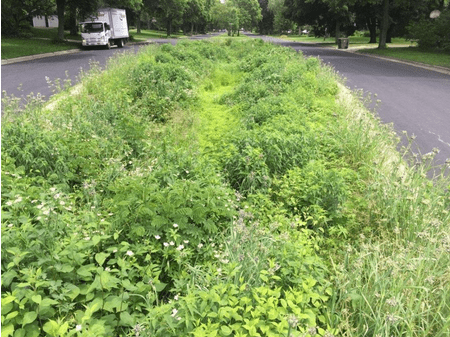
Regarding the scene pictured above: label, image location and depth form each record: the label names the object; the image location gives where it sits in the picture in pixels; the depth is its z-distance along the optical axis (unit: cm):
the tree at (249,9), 10700
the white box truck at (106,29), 2972
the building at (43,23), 6488
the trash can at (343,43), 3738
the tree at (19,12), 3339
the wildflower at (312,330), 230
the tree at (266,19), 11844
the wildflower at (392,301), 243
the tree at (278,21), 9465
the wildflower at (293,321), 202
